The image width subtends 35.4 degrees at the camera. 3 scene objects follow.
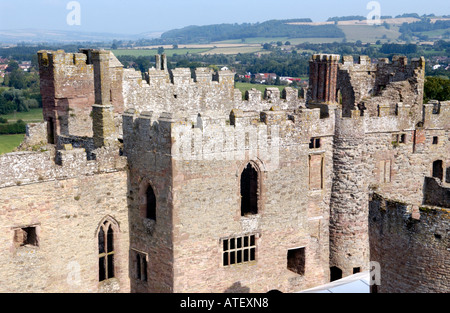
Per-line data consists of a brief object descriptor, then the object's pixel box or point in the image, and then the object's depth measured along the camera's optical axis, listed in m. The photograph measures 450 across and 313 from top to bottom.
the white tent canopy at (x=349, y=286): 23.86
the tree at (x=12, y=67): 137.50
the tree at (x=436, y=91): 50.07
